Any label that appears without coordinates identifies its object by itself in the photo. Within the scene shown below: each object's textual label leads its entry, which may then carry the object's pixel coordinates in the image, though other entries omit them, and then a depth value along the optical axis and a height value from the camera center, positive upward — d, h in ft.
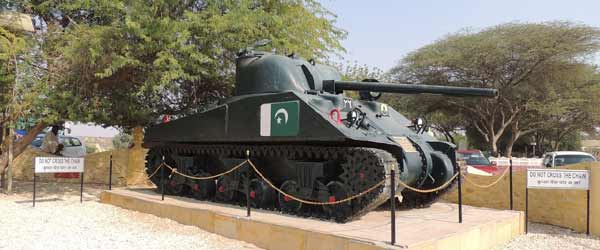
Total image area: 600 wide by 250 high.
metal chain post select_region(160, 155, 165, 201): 36.27 -2.45
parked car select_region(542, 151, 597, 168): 57.67 -0.80
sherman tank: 27.66 +0.01
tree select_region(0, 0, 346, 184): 39.19 +6.54
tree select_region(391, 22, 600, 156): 104.68 +16.43
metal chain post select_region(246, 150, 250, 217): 28.77 -2.83
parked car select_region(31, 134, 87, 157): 68.58 -1.17
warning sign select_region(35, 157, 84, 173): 37.35 -1.92
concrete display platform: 23.66 -3.88
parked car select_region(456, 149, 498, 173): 60.95 -1.65
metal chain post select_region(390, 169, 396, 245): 22.17 -2.36
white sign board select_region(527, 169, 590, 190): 31.04 -1.62
